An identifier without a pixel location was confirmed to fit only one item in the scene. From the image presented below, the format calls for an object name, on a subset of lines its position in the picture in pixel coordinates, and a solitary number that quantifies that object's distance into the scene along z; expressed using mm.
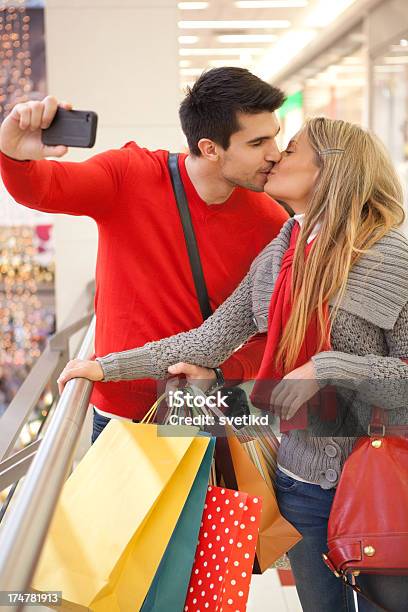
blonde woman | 1247
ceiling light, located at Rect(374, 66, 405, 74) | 8519
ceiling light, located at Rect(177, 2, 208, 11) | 9020
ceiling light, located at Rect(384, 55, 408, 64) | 8305
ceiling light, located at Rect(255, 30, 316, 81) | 11492
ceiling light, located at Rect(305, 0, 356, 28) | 9420
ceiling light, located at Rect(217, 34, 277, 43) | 11457
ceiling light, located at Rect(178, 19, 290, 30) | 10273
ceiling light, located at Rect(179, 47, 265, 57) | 12484
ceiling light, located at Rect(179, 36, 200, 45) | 11314
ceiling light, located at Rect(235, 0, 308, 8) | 9125
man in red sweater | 1791
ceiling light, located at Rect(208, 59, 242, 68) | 13555
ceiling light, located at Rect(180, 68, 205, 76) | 14305
